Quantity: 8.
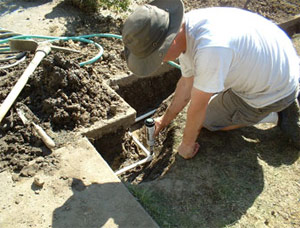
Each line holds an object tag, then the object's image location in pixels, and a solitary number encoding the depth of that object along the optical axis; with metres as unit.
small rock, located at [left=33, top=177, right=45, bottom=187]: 2.42
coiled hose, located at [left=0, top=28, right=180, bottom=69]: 3.93
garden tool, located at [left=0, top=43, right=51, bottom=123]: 2.84
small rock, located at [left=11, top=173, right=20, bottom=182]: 2.50
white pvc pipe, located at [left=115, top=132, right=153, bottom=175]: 3.14
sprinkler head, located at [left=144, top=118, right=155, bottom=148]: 3.01
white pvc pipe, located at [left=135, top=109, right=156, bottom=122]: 3.95
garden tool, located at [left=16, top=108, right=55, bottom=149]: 2.73
